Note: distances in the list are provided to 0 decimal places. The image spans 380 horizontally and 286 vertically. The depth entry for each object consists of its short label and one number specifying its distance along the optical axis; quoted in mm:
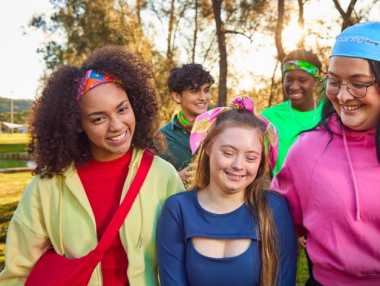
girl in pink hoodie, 2047
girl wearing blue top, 2344
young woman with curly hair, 2430
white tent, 96888
